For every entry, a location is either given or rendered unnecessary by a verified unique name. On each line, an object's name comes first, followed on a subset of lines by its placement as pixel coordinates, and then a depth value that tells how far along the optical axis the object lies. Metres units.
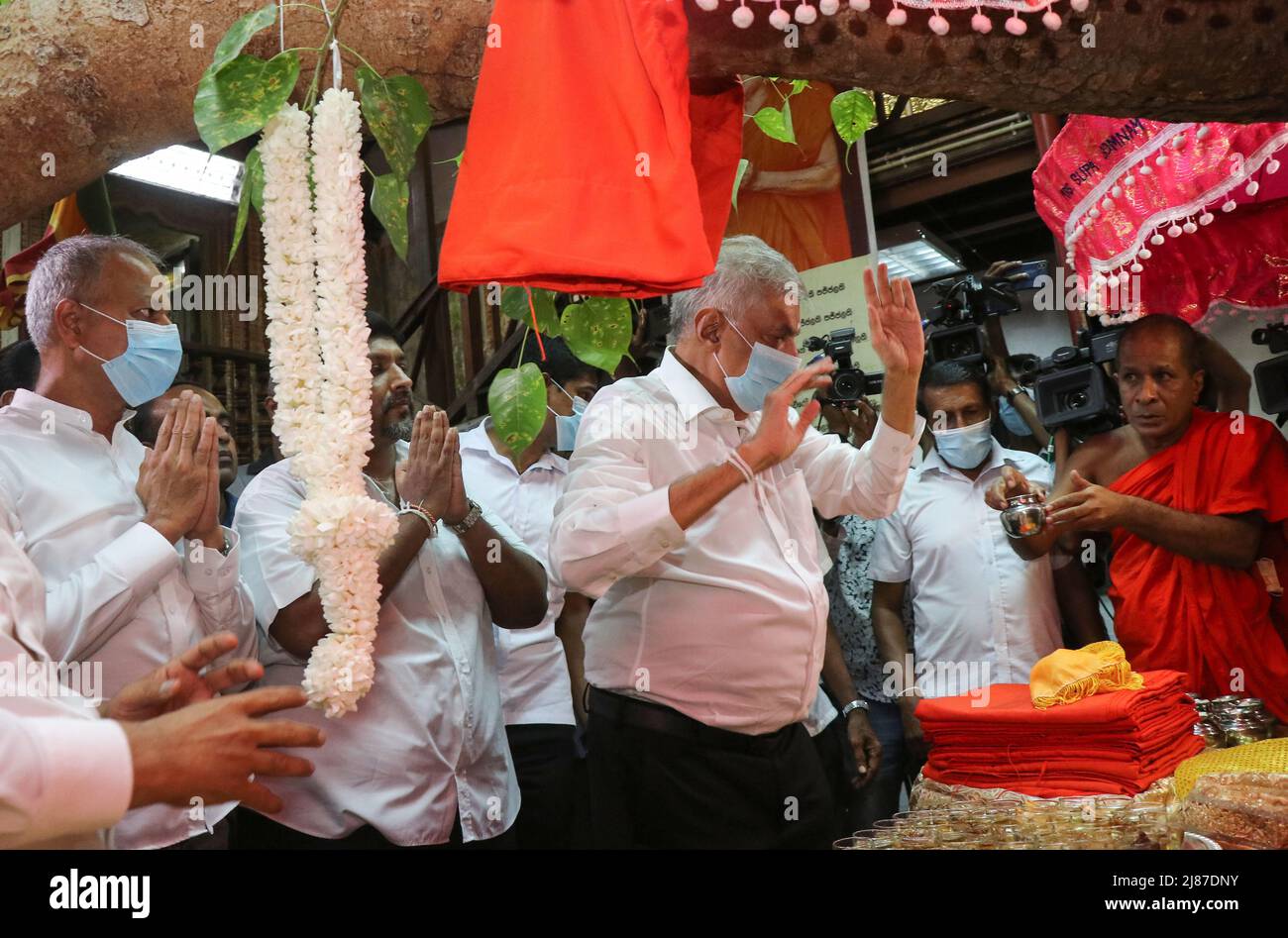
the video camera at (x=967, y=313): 3.64
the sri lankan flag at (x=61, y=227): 2.72
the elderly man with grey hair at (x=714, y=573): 2.35
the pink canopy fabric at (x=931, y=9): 1.55
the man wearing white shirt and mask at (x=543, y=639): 3.19
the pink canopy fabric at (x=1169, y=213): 2.57
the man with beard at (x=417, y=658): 2.39
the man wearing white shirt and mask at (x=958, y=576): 3.42
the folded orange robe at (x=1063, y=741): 2.09
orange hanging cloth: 1.53
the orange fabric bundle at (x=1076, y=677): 2.17
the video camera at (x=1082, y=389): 3.38
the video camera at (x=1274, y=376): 3.03
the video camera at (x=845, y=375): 3.52
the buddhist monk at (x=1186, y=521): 2.92
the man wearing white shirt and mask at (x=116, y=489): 2.05
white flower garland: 1.79
